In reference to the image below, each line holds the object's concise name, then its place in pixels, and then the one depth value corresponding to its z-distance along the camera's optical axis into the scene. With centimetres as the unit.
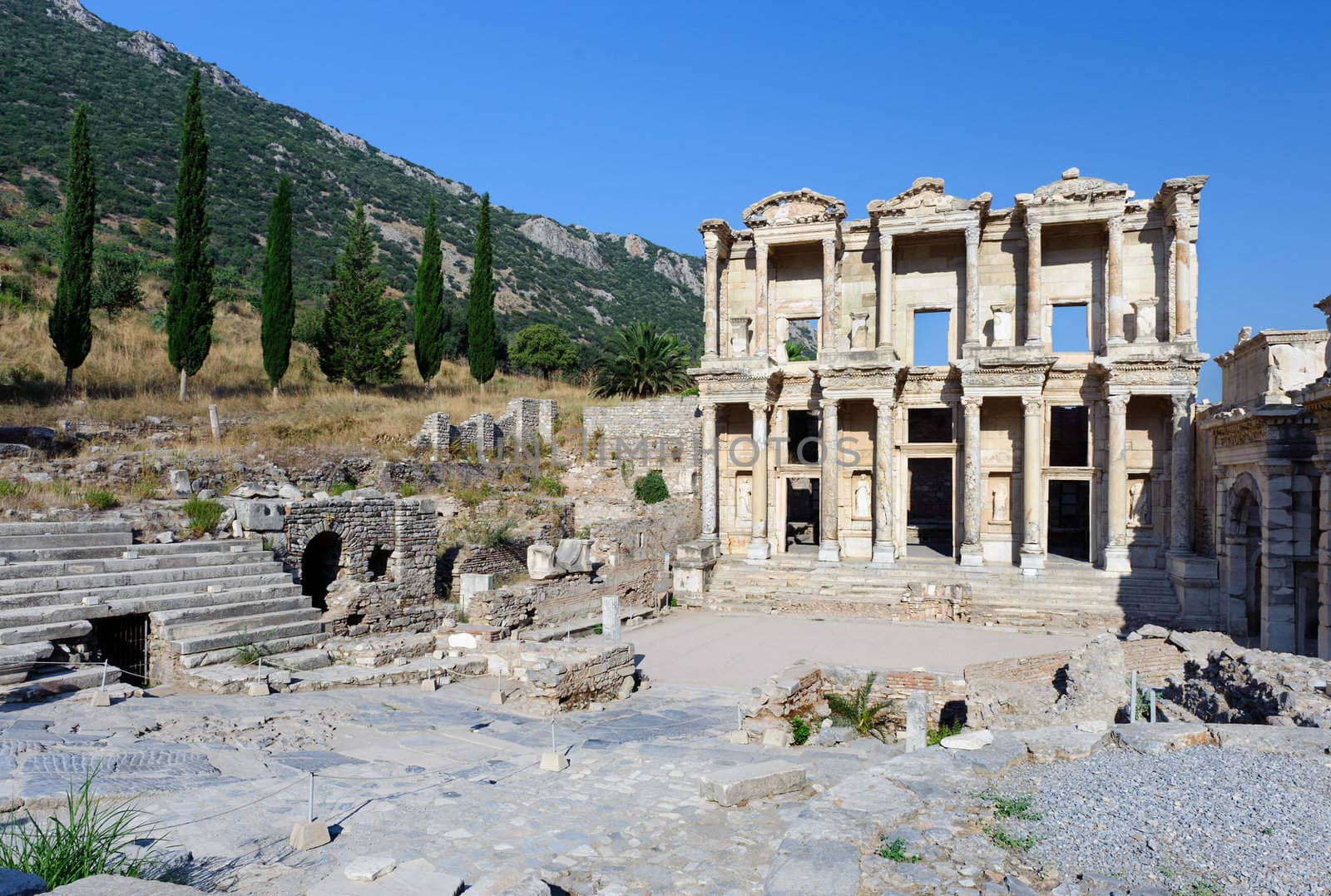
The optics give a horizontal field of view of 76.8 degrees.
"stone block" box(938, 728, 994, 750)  731
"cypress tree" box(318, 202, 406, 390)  3447
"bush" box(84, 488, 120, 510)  1630
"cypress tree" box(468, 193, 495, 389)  3784
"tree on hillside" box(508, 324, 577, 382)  5366
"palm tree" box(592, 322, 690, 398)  3812
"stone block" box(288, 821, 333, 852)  612
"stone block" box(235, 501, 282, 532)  1567
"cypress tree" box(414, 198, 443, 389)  3656
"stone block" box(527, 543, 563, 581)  1803
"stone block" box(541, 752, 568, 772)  858
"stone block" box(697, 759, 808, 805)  737
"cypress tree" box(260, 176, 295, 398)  3028
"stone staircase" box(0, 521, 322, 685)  1182
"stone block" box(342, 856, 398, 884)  514
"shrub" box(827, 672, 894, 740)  1212
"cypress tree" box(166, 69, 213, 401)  2753
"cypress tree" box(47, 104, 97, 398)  2475
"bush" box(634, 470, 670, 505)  3003
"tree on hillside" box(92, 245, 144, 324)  3566
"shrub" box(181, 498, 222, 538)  1585
